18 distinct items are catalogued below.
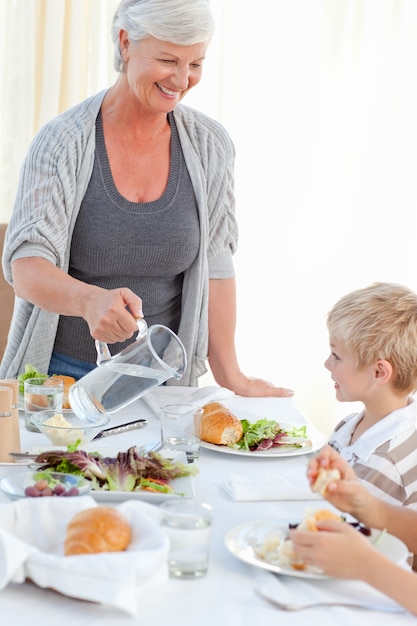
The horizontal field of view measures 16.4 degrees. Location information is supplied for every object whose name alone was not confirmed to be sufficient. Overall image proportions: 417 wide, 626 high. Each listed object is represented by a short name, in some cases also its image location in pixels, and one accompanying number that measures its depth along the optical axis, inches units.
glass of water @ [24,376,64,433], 105.0
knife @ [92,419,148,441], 107.5
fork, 78.6
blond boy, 108.3
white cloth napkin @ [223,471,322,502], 94.2
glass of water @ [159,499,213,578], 80.7
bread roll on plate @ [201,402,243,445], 105.7
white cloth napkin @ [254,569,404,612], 79.3
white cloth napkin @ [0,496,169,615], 76.6
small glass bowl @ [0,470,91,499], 87.4
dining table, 76.9
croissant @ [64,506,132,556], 79.1
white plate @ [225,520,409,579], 81.2
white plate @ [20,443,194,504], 90.8
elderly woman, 119.9
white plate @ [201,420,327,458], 104.5
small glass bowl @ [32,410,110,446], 101.0
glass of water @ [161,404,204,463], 101.3
